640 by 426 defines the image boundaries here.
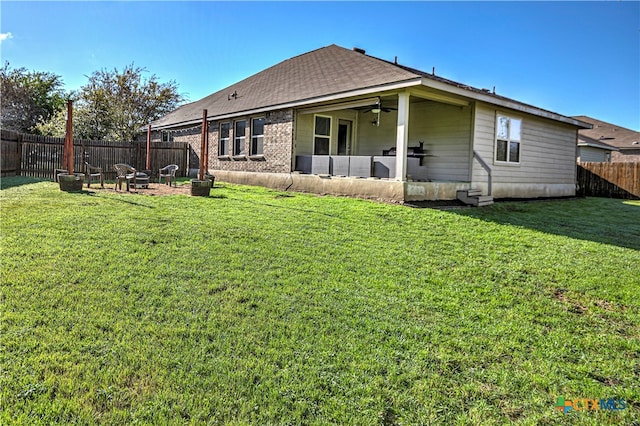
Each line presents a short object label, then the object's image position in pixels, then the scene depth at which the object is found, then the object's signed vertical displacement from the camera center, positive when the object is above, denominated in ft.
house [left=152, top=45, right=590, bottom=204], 35.42 +6.37
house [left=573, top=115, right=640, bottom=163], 95.66 +14.68
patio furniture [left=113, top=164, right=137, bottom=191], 35.35 +0.72
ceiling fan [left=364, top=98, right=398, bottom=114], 36.92 +8.21
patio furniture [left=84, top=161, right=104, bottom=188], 35.91 +0.13
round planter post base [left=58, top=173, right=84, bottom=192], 30.50 -0.20
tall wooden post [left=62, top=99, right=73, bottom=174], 31.09 +2.94
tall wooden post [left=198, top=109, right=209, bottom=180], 34.06 +3.45
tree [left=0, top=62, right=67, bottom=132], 106.01 +22.63
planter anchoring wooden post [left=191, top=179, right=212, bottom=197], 32.94 -0.28
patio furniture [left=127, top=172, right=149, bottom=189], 36.32 +0.21
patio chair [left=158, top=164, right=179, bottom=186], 41.55 +1.28
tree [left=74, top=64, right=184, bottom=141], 88.89 +18.25
